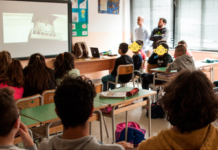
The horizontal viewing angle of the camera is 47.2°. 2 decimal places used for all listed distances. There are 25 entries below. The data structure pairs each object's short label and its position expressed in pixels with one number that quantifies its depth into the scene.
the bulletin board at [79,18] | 6.26
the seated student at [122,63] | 4.63
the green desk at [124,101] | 2.45
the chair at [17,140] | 1.83
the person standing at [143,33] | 7.22
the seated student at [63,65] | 3.39
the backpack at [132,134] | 2.93
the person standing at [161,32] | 6.76
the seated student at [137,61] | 4.99
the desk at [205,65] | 4.72
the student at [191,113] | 1.00
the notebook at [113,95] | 2.56
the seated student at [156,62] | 4.56
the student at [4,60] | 3.13
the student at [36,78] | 2.85
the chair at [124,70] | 4.45
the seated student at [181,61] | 3.94
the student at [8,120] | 1.11
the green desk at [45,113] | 1.96
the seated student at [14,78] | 2.74
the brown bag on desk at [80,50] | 5.93
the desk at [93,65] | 5.87
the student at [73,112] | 1.05
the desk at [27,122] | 1.84
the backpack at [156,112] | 3.86
